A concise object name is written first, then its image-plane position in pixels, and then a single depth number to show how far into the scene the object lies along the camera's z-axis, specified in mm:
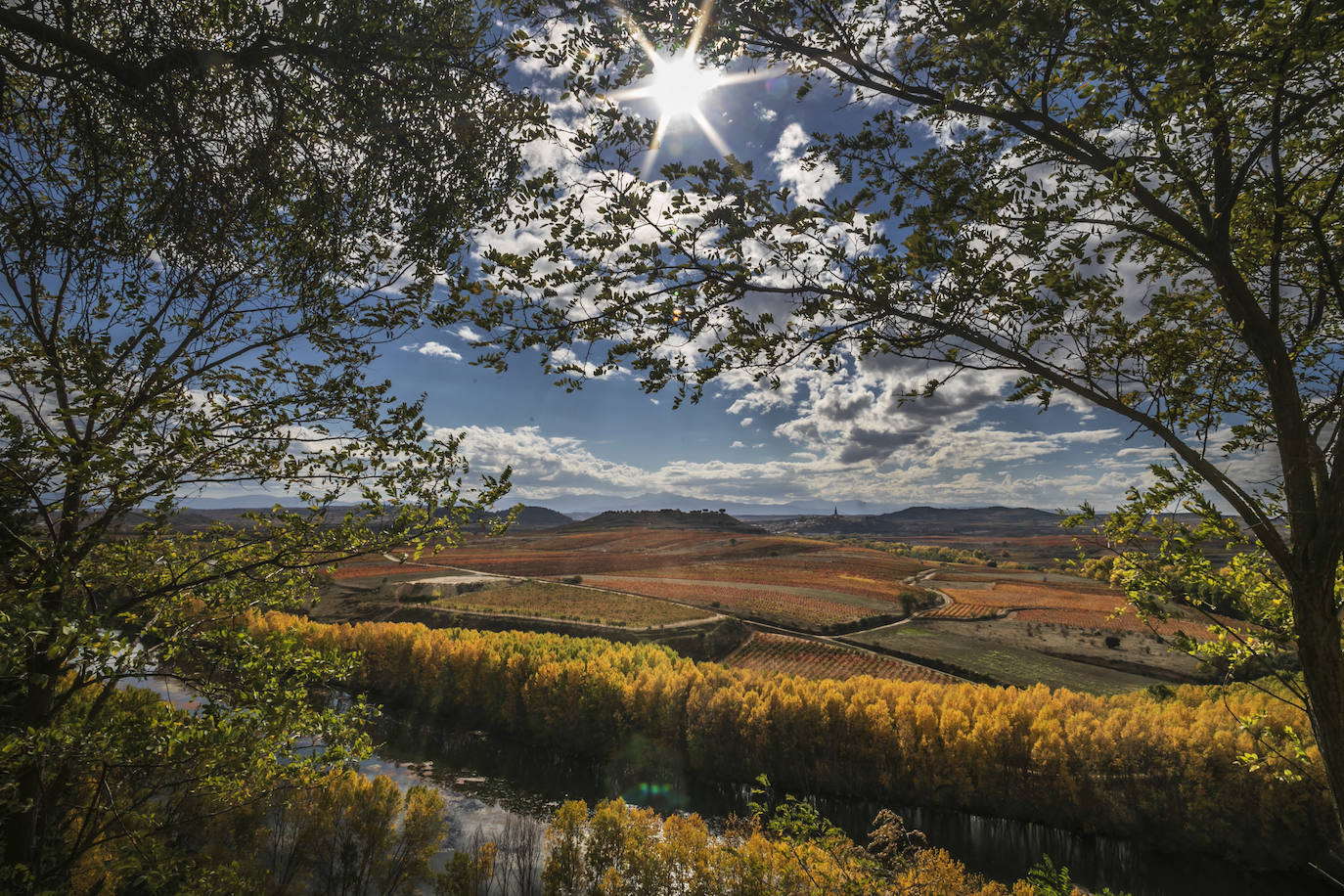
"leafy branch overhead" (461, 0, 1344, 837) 3764
